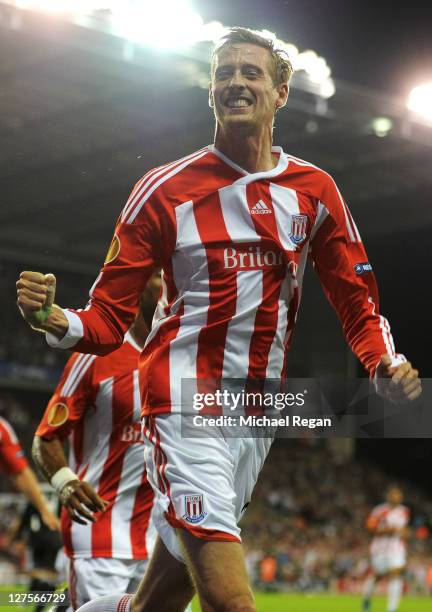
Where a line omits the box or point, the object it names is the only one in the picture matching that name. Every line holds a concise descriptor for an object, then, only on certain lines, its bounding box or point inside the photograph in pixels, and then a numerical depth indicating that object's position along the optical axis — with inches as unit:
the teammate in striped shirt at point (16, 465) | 429.7
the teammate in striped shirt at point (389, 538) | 1112.8
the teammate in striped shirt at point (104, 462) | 301.0
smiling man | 197.0
